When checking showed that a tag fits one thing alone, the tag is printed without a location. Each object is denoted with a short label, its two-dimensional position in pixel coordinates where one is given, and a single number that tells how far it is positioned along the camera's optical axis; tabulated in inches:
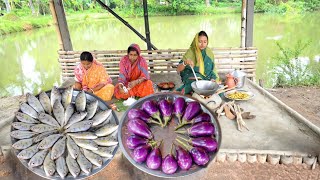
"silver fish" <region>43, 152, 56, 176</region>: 45.0
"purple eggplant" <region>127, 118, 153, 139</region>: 47.5
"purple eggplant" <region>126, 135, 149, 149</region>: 46.9
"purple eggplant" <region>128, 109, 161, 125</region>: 50.3
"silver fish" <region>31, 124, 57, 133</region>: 48.5
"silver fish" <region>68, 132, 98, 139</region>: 47.7
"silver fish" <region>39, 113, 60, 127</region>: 49.3
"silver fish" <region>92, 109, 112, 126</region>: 50.4
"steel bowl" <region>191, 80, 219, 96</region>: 79.0
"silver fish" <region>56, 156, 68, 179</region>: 45.0
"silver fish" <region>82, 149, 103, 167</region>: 46.7
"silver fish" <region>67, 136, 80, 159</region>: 46.1
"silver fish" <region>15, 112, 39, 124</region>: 50.3
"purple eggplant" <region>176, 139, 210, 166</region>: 44.0
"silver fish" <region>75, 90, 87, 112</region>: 52.2
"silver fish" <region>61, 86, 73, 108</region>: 53.8
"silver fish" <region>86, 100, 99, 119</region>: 51.4
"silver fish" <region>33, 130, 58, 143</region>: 47.8
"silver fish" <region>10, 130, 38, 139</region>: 48.2
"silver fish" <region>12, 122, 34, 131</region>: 49.2
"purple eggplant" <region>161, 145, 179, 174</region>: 43.6
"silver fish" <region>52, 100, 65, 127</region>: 50.1
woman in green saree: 135.4
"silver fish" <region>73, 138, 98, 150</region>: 47.2
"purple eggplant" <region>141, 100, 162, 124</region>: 50.9
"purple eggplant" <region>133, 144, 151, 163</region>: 45.4
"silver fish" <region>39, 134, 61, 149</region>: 45.8
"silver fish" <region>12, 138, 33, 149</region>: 46.3
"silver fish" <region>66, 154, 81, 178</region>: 45.2
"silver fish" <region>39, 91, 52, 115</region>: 52.6
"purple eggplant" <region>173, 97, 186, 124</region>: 51.1
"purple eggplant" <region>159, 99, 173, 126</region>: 50.4
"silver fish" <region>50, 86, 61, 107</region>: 53.2
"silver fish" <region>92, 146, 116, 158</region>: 47.8
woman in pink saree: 142.5
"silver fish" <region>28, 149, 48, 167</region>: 45.3
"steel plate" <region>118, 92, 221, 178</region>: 44.5
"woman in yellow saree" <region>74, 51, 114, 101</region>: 136.2
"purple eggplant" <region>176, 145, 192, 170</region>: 43.8
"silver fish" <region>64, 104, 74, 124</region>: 50.1
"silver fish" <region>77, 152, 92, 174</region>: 45.7
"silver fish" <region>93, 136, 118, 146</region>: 48.3
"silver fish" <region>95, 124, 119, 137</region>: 49.2
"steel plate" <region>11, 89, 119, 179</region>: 46.1
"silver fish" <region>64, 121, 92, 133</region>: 48.4
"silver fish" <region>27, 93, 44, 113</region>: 52.1
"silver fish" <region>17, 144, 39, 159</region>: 45.5
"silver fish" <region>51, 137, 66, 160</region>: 45.1
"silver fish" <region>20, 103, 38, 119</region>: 51.2
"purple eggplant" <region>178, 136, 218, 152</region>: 45.3
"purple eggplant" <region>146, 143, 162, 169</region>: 44.3
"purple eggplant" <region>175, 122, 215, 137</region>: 46.8
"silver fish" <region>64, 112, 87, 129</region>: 49.6
